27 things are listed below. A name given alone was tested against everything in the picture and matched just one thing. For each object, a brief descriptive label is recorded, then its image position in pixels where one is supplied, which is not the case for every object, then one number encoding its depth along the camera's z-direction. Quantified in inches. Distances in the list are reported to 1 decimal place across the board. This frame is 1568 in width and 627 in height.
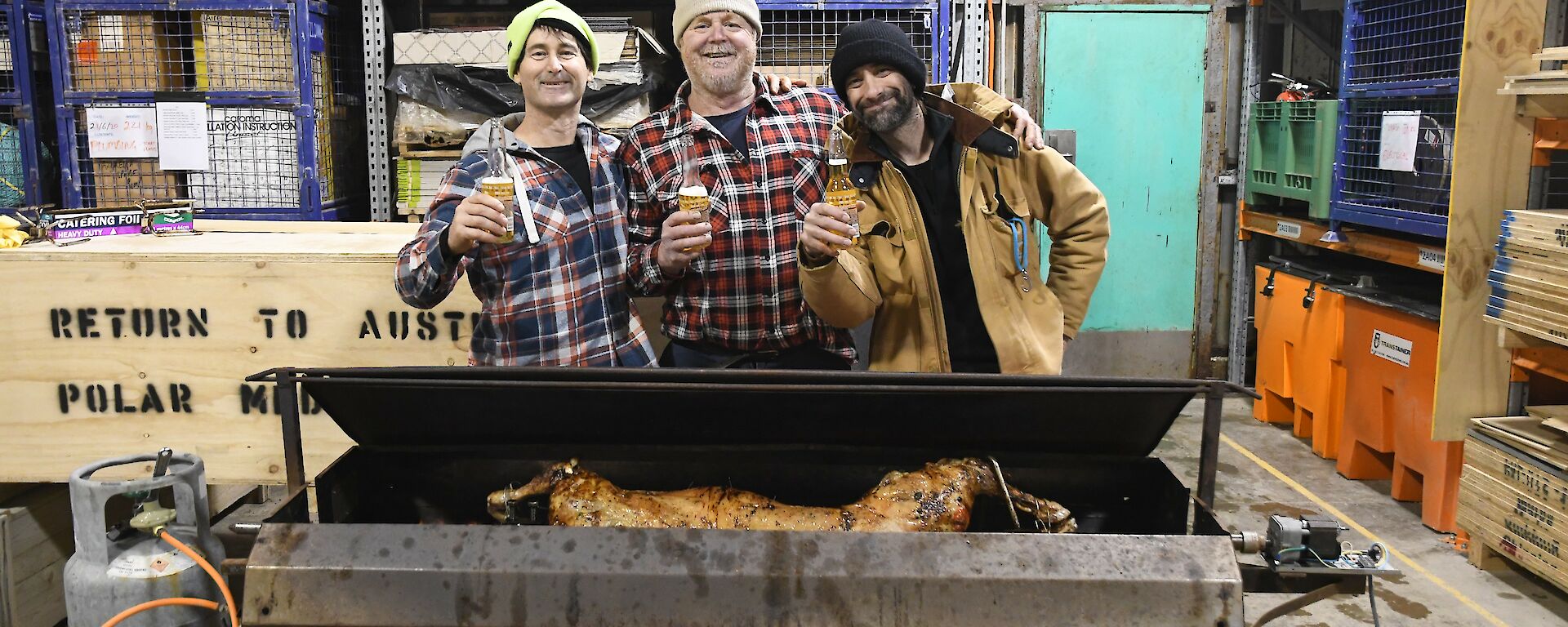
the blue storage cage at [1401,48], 173.5
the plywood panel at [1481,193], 135.8
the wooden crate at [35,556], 122.8
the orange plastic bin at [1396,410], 166.7
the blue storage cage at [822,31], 194.1
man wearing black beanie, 97.0
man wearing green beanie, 95.5
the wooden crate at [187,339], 116.9
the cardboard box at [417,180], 192.5
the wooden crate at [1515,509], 135.0
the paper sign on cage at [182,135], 188.7
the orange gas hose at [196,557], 81.4
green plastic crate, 203.3
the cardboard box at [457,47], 185.8
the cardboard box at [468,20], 205.2
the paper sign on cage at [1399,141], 175.3
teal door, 239.1
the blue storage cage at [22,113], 203.5
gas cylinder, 83.0
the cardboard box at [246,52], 188.2
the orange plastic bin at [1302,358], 201.2
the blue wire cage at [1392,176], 172.6
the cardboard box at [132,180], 193.0
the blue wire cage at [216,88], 188.1
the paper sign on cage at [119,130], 189.6
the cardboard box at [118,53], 188.2
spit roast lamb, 80.2
